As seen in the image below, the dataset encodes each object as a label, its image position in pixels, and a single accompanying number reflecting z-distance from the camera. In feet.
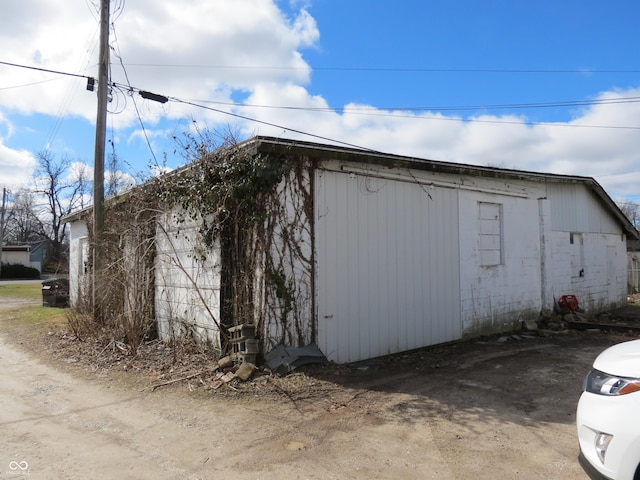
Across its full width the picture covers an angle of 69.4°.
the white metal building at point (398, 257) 23.73
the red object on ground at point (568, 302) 38.89
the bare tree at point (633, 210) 187.61
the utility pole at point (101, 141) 34.42
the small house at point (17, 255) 171.65
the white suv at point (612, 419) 9.32
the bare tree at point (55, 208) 169.68
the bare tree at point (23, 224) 186.74
